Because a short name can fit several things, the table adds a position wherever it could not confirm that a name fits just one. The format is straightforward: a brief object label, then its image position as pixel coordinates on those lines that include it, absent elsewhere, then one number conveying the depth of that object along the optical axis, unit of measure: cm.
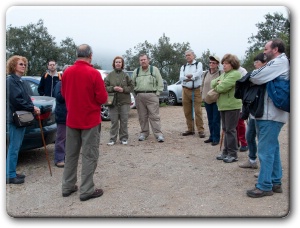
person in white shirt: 761
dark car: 538
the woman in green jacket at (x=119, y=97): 690
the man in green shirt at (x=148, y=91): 725
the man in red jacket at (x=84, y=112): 425
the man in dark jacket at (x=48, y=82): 639
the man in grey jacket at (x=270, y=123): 412
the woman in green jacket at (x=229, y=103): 567
